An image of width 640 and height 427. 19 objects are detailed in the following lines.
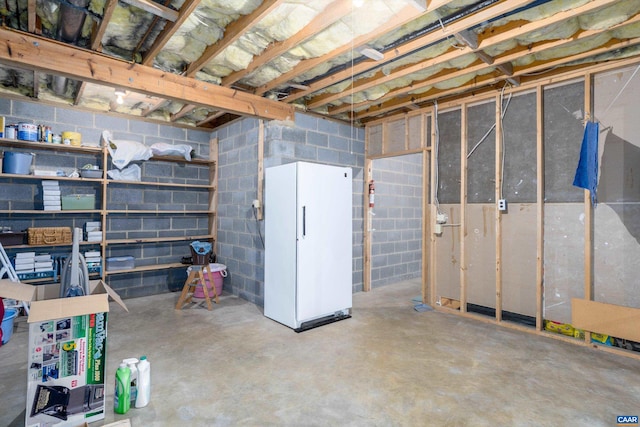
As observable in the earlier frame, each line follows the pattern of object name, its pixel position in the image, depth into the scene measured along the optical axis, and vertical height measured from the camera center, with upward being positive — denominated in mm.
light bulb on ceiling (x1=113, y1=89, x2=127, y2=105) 3892 +1394
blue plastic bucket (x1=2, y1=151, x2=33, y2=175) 3879 +578
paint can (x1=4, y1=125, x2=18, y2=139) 3877 +926
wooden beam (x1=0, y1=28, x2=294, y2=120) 2678 +1282
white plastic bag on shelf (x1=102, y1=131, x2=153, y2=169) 4473 +850
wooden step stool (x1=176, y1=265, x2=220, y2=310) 4246 -846
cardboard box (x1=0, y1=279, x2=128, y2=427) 1867 -818
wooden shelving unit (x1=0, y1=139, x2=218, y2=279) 4051 +194
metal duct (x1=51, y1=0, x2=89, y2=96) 2348 +1443
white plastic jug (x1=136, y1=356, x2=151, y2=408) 2221 -1118
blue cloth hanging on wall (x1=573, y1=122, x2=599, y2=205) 3158 +504
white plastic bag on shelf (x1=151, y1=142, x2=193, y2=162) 4773 +921
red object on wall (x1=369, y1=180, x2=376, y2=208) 5254 +343
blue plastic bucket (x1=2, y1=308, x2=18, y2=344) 3199 -1060
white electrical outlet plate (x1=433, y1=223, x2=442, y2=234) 4348 -171
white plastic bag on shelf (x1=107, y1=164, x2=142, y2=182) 4566 +550
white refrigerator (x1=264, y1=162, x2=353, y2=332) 3619 -329
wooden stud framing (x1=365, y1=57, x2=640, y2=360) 3244 +51
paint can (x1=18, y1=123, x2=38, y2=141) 3918 +946
